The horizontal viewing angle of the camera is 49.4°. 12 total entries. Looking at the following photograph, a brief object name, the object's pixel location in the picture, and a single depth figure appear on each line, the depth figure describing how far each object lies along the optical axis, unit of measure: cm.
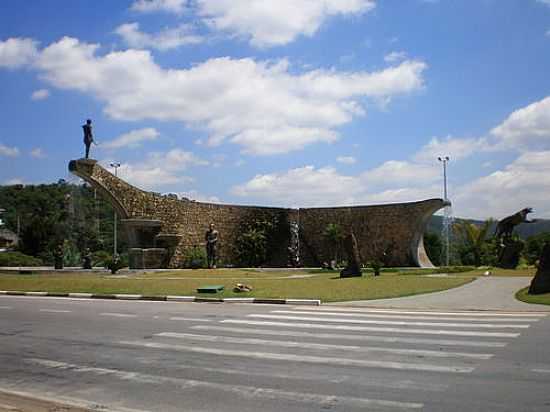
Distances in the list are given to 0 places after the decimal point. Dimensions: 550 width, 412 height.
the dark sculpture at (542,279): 1822
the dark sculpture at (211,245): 3841
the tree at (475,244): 4325
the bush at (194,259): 3912
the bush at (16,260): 4610
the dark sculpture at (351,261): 2803
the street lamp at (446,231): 4381
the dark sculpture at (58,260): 3816
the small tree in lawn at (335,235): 4494
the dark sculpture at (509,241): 3384
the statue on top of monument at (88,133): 3609
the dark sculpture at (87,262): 3866
